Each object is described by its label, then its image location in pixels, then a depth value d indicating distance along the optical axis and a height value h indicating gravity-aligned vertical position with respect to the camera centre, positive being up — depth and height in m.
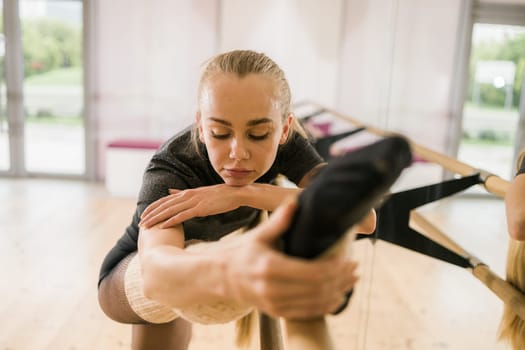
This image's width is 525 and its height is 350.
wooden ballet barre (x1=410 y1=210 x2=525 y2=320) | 1.12 -0.45
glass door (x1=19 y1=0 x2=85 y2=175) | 5.17 -0.19
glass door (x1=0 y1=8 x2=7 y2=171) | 5.19 -0.59
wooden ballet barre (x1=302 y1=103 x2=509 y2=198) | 1.16 -0.21
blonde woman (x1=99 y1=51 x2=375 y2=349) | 0.42 -0.18
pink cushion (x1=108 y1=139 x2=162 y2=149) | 4.74 -0.65
